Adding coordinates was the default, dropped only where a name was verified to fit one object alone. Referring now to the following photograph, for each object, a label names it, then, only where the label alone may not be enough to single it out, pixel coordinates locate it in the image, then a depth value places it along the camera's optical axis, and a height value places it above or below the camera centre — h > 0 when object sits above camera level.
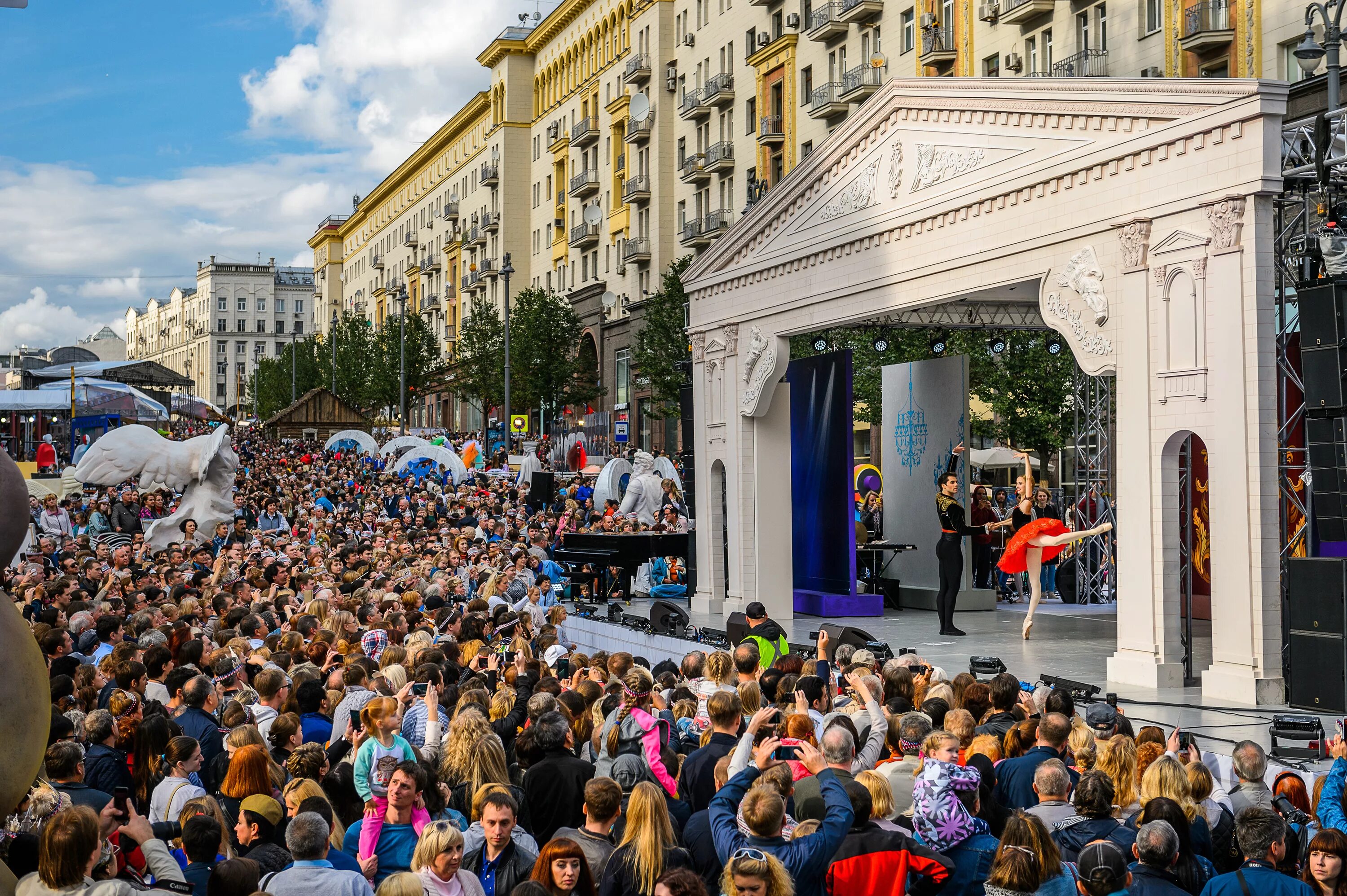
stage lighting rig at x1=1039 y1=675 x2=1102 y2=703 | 11.49 -1.68
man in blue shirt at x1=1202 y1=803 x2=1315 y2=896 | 5.50 -1.52
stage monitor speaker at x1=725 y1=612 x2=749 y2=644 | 15.73 -1.50
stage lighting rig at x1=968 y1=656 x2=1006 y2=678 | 12.88 -1.61
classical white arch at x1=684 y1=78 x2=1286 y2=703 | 13.05 +2.76
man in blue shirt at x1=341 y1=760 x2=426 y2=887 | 6.00 -1.45
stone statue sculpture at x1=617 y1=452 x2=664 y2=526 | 29.30 +0.00
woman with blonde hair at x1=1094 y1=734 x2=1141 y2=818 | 6.84 -1.38
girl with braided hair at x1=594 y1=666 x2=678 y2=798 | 7.25 -1.30
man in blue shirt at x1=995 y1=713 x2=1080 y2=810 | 7.02 -1.45
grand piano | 24.62 -0.93
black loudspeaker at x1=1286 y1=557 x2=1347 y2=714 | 11.90 -1.26
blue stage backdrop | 22.20 +0.09
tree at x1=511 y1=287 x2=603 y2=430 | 63.41 +6.54
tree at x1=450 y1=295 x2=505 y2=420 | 66.94 +6.83
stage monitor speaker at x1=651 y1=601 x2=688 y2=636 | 19.17 -1.70
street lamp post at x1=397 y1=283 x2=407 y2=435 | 66.19 +6.64
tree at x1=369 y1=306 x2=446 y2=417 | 83.38 +8.55
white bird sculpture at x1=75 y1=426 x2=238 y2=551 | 28.12 +0.81
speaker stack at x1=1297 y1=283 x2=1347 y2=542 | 12.02 +0.80
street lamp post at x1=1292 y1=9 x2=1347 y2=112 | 13.60 +4.56
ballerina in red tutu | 18.62 -0.66
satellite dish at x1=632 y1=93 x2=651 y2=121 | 58.00 +16.45
